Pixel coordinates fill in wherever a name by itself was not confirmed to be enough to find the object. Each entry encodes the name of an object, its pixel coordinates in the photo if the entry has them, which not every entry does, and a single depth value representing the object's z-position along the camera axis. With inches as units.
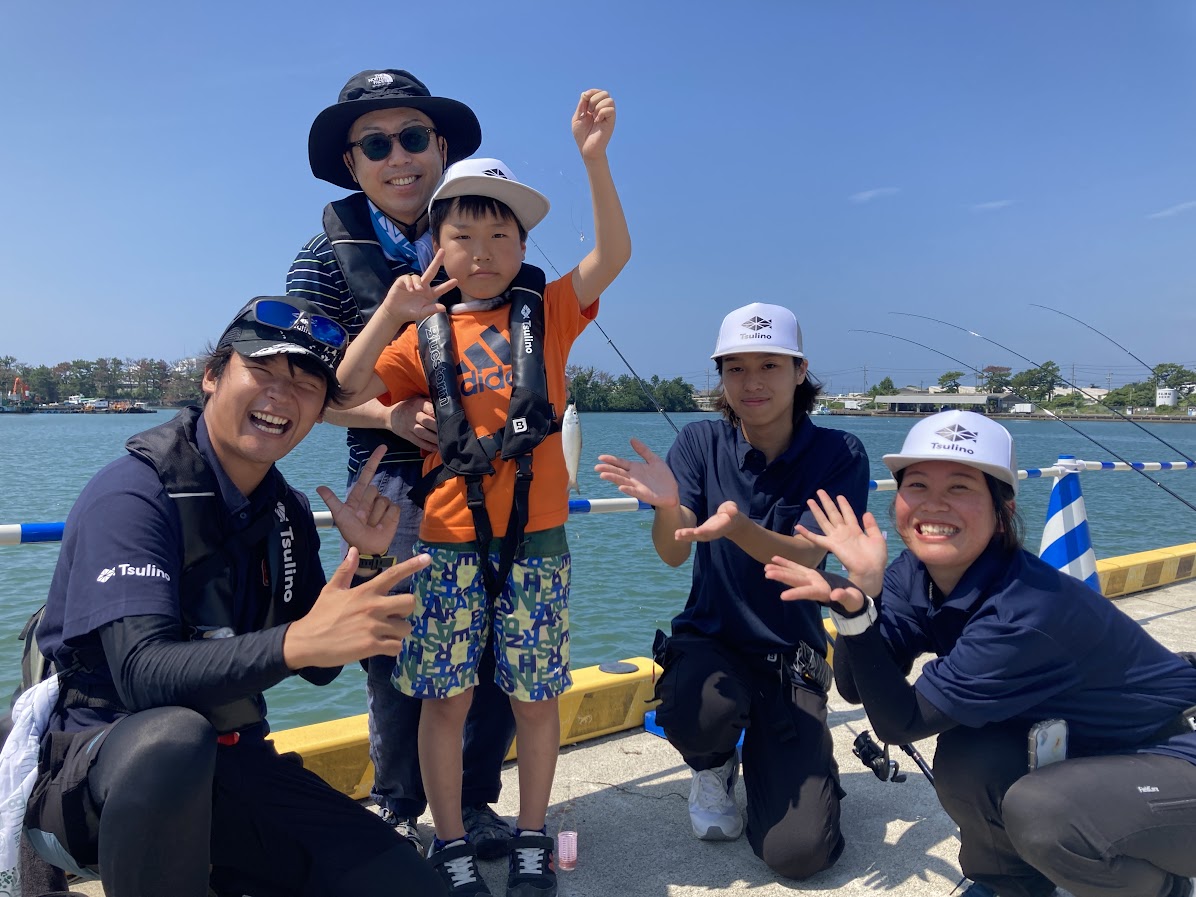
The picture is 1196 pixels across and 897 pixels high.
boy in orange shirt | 102.3
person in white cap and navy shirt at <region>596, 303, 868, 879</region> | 118.2
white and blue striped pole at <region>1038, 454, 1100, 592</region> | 225.1
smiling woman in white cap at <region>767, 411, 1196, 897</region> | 88.9
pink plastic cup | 110.5
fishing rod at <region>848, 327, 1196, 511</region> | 220.0
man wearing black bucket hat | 113.7
